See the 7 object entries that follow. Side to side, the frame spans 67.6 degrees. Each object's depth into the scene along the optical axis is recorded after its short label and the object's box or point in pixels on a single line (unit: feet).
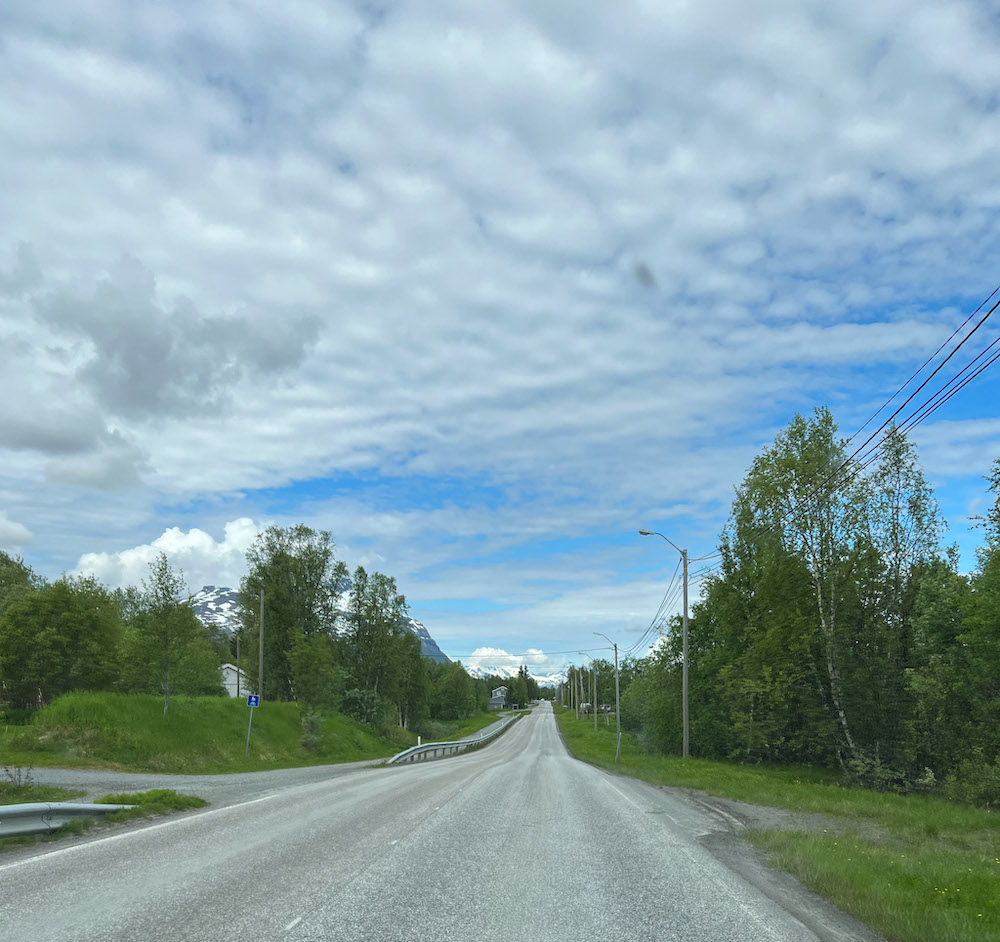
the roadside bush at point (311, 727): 151.84
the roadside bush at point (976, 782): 76.74
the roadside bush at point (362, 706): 216.54
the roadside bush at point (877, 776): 97.55
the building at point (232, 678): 307.33
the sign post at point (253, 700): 105.17
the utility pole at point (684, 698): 116.38
